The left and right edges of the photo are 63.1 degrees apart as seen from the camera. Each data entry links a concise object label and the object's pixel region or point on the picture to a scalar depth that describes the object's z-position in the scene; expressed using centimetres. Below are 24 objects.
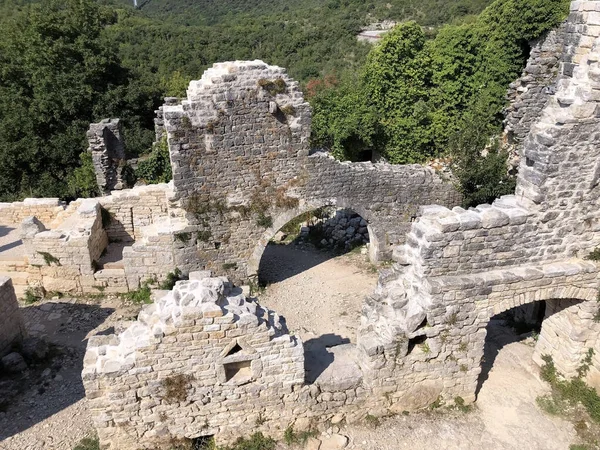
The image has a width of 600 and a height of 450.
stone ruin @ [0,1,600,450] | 597
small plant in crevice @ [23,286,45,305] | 1113
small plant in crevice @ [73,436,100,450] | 682
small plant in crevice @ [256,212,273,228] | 1117
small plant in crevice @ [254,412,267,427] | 666
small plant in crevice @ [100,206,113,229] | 1247
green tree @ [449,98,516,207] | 1200
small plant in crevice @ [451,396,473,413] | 732
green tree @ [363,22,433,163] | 1597
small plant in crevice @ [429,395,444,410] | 728
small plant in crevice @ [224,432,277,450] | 662
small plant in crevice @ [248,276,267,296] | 1168
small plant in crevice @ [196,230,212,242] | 1095
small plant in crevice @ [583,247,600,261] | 677
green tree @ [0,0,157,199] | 1967
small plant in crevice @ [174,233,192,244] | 1080
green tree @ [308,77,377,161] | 1541
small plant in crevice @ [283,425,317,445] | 678
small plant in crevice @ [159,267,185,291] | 1119
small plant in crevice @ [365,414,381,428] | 702
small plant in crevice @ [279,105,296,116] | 1027
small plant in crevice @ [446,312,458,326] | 662
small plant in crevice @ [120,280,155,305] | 1114
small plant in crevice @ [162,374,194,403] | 606
